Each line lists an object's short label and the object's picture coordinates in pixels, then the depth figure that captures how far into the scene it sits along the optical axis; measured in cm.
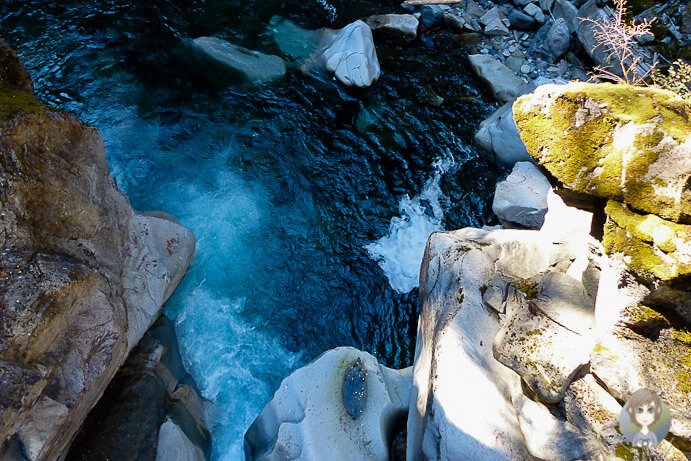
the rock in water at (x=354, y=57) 985
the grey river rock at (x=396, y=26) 1132
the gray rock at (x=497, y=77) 1005
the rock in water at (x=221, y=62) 962
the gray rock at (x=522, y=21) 1148
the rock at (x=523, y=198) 728
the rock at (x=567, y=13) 1095
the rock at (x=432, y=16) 1177
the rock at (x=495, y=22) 1158
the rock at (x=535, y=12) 1148
